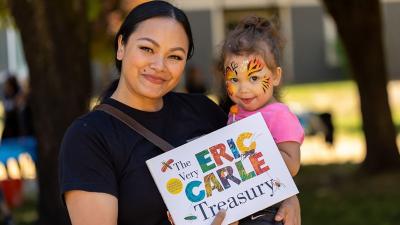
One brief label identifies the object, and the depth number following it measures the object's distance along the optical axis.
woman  2.46
